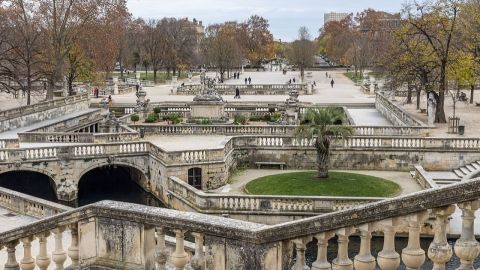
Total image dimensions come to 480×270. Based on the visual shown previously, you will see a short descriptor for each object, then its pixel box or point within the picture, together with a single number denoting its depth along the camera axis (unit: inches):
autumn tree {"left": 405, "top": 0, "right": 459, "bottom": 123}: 1626.6
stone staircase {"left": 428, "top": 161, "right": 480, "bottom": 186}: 1076.5
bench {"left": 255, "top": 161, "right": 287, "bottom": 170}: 1235.5
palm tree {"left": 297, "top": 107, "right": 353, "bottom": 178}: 1069.1
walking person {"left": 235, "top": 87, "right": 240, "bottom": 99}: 2578.7
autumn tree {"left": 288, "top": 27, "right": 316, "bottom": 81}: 4177.4
